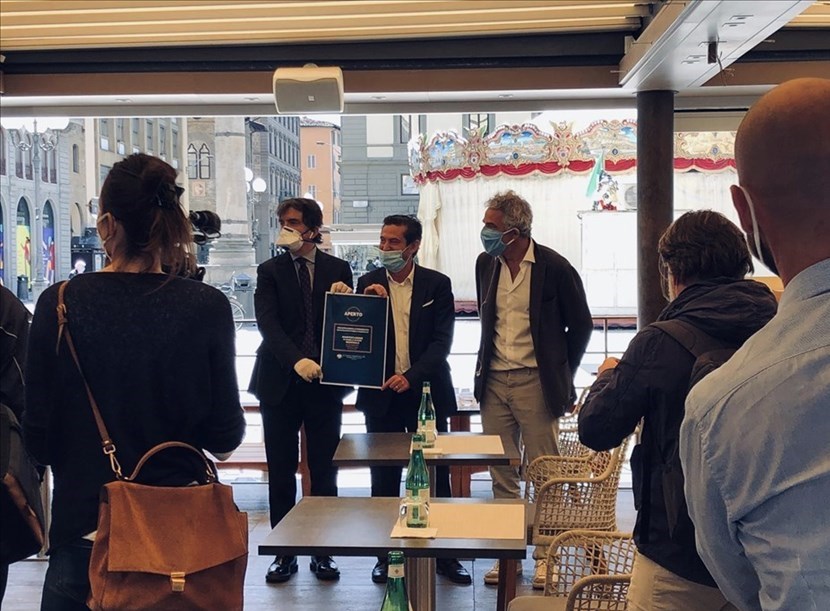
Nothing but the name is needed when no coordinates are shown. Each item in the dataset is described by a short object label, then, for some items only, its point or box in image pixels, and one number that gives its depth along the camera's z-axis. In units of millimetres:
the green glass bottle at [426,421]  3588
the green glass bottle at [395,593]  1779
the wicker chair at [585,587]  2342
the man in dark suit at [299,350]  4461
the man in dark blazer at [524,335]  4391
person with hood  2109
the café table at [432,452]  3328
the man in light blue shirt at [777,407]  970
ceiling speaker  5211
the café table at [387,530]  2330
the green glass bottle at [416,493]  2518
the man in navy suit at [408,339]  4457
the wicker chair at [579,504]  3844
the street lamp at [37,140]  6176
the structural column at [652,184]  5422
